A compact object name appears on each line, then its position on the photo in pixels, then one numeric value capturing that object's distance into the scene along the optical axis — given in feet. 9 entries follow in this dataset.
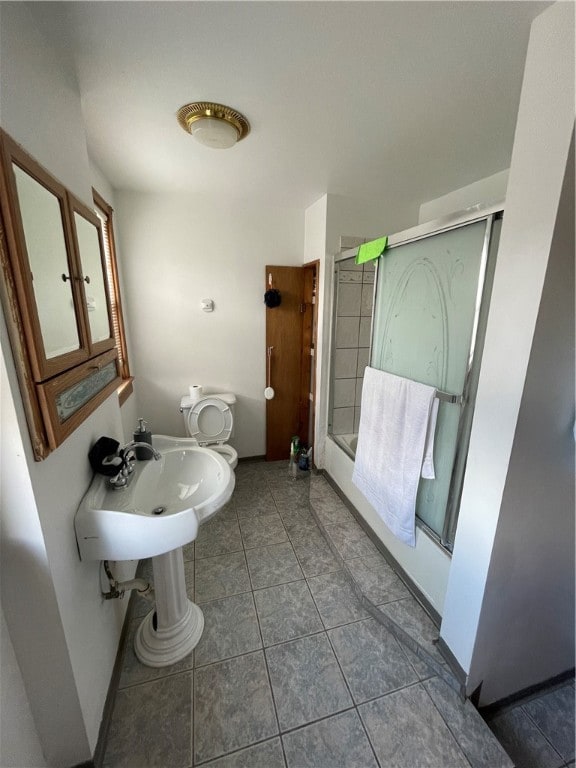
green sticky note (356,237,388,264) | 5.61
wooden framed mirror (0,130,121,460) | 2.20
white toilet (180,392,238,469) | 8.14
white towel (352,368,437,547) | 4.93
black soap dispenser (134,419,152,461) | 4.77
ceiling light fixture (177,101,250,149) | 4.14
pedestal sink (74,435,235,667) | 3.26
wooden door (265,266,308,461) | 8.70
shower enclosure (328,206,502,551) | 4.04
